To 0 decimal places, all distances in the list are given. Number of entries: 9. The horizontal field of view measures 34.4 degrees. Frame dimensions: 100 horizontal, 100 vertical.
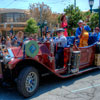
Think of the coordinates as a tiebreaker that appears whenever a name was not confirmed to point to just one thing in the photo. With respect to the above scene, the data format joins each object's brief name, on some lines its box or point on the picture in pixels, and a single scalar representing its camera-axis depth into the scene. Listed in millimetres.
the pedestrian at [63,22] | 6215
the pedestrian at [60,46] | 5254
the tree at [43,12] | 36719
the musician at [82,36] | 6637
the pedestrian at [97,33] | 7111
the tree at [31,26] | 34772
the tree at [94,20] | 18281
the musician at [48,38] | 5179
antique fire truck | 3926
